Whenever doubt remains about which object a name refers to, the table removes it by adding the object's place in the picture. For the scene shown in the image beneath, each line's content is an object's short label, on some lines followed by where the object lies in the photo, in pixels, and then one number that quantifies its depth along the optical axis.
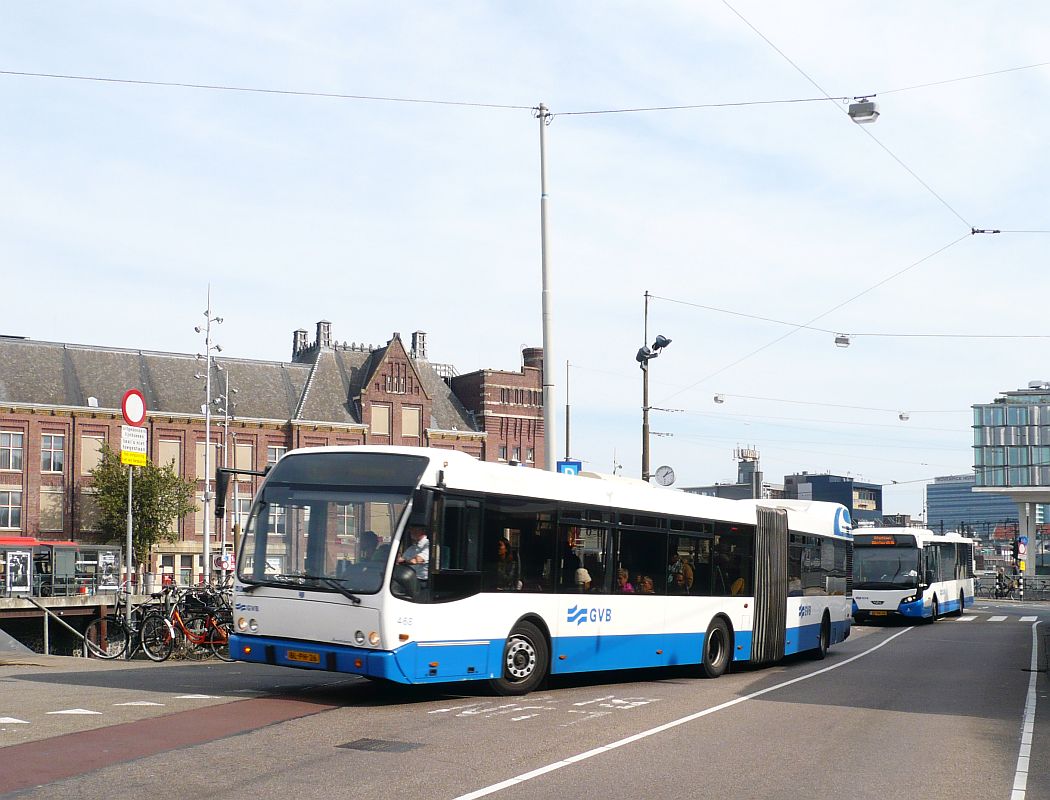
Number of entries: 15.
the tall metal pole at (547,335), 21.41
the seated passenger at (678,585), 16.81
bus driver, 12.27
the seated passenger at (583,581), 14.80
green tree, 61.84
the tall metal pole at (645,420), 33.38
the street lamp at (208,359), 58.18
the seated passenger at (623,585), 15.62
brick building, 64.31
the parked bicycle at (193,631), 19.75
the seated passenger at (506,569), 13.40
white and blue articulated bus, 12.22
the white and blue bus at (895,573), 34.84
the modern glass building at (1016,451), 91.69
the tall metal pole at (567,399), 58.16
